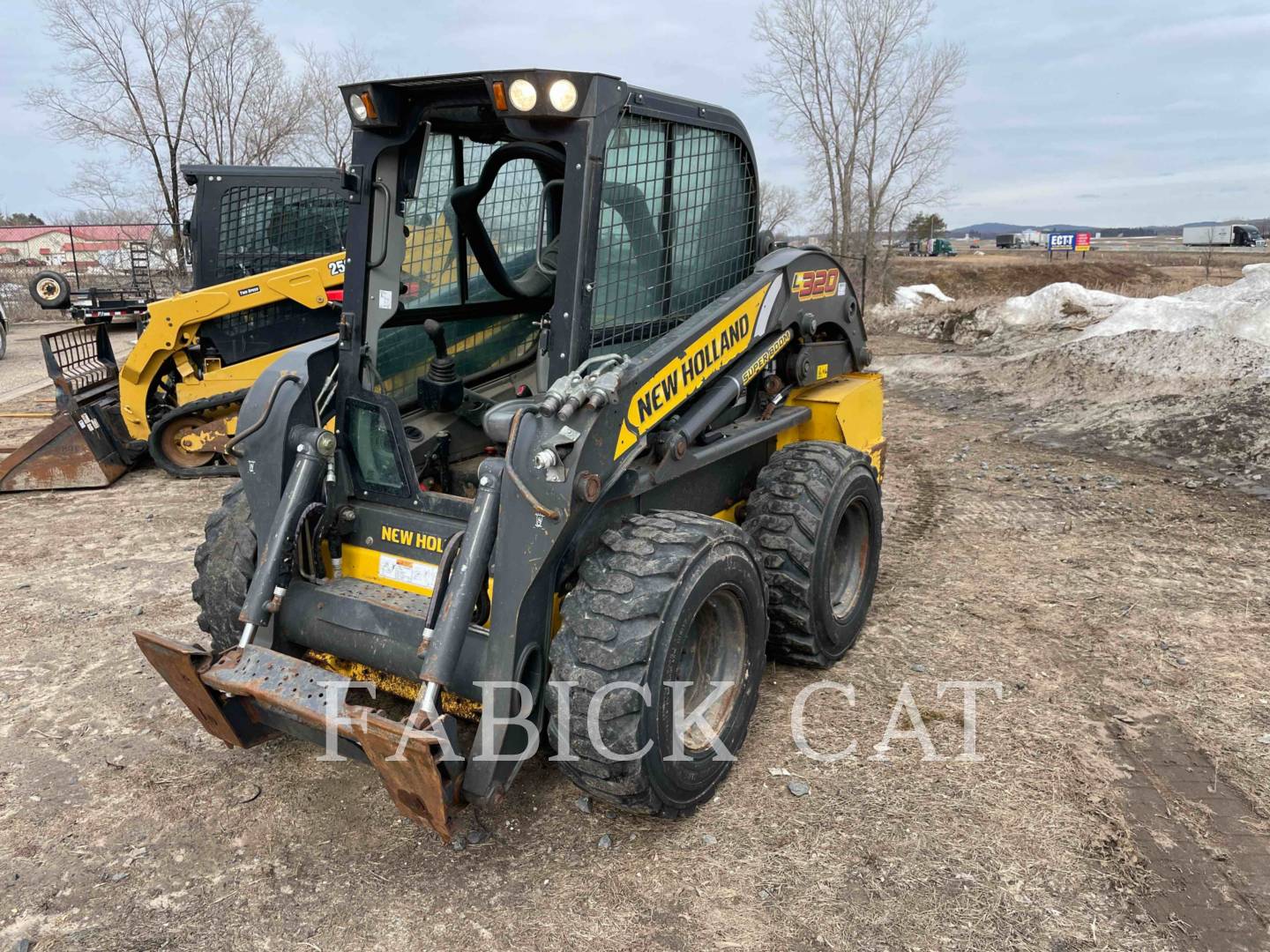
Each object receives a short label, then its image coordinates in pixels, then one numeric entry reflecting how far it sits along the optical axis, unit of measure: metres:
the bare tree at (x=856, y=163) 21.70
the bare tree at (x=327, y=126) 19.83
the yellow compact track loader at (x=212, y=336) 7.31
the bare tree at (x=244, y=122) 18.62
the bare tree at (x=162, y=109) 18.02
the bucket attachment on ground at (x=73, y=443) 7.36
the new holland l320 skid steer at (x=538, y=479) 2.77
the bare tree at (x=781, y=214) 23.86
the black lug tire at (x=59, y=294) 9.05
